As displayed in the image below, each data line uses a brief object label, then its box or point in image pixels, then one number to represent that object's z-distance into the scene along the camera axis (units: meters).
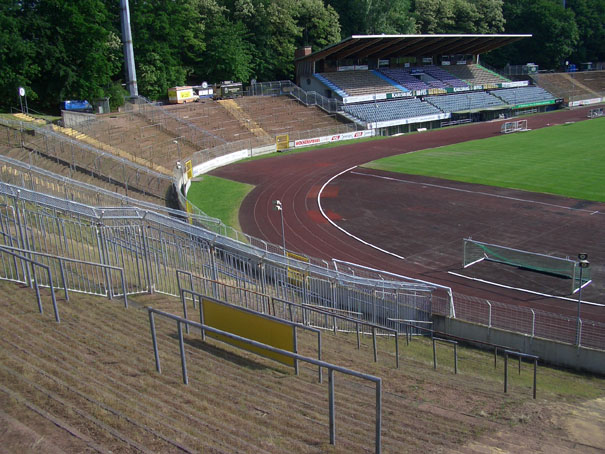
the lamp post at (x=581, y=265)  16.34
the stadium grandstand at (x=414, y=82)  71.94
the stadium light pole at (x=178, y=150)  48.38
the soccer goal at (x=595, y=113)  76.92
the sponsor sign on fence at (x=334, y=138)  60.78
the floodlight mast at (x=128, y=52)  55.25
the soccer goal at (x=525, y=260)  22.42
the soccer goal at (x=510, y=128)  65.44
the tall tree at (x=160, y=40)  62.84
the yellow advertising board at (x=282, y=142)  59.00
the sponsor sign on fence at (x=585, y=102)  91.38
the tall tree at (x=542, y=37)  109.38
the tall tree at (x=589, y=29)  114.88
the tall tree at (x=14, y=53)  44.22
